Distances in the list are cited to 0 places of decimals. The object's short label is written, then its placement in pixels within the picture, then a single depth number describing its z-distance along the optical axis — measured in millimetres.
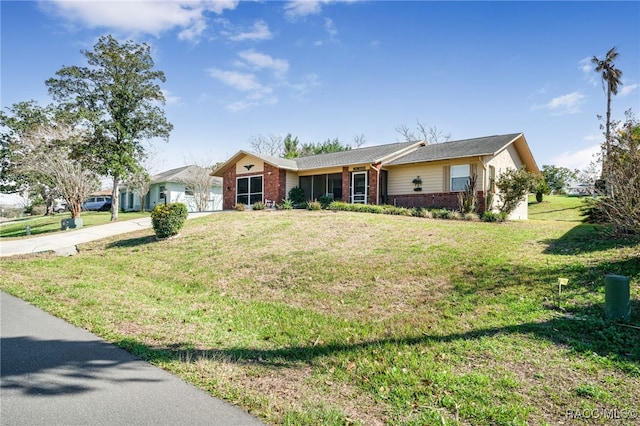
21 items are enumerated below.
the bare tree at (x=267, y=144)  48219
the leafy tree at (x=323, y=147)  44844
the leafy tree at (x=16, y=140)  28078
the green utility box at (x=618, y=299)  4555
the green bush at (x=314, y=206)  19375
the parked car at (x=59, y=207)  43156
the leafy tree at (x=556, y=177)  34466
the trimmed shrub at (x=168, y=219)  13461
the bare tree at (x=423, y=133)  43844
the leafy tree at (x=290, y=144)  47062
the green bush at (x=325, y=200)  20866
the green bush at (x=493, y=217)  15430
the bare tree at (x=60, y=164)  21078
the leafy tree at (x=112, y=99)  22859
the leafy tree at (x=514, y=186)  16812
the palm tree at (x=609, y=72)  27797
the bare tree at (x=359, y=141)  49488
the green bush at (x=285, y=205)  20897
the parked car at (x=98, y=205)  38969
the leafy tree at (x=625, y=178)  6363
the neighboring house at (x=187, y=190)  32719
